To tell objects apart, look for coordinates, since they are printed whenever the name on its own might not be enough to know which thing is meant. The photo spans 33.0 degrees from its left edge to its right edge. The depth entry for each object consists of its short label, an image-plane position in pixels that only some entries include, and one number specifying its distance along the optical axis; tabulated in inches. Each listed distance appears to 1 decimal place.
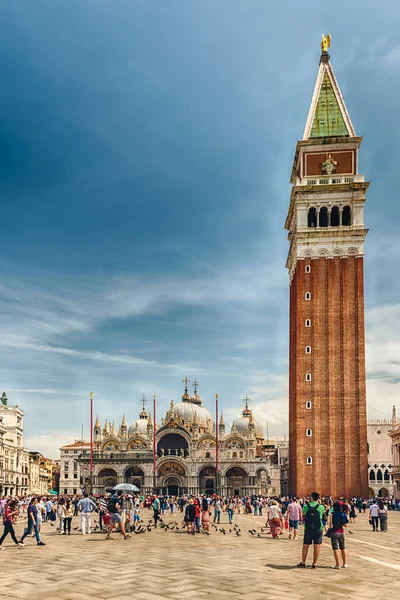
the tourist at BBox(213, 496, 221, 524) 1419.8
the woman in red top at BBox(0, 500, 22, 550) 793.7
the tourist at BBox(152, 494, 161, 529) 1231.9
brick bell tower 2396.7
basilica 3467.0
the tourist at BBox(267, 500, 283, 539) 995.3
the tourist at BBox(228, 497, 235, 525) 1438.0
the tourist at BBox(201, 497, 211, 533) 1092.5
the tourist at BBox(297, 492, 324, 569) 585.6
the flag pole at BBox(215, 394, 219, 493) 3198.3
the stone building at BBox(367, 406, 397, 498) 3585.1
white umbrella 1404.5
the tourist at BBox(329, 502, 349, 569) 608.4
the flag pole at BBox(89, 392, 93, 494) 3051.7
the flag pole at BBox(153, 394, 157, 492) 3339.1
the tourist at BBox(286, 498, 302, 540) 946.7
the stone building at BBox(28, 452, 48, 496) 4685.5
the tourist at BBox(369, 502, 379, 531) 1213.0
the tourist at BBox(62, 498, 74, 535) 1045.0
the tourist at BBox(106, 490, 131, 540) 922.1
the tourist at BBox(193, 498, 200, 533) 1078.6
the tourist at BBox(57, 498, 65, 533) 1088.2
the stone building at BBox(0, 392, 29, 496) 3575.3
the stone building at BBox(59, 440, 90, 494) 4680.1
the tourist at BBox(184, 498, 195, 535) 1071.3
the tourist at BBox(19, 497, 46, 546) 846.5
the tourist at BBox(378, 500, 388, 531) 1170.0
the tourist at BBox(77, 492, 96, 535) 1003.9
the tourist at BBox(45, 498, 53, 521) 1401.8
